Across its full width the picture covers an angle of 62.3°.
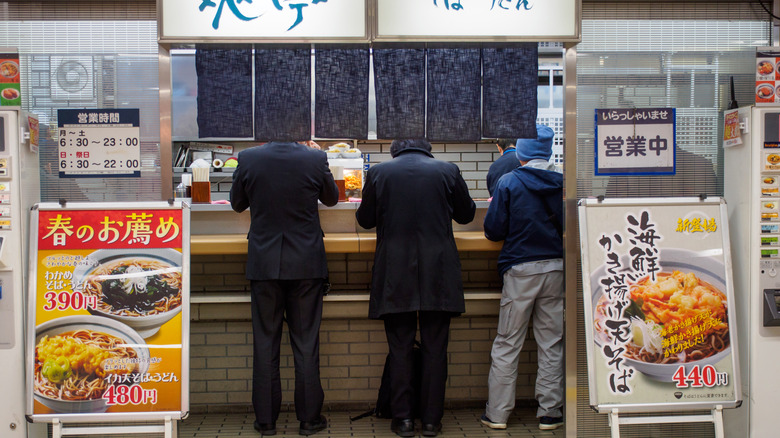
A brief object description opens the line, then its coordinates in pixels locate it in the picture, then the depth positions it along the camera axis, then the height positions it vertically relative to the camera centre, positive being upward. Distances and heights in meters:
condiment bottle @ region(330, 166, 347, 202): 4.92 +0.23
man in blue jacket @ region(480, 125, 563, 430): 4.34 -0.49
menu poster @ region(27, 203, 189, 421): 3.49 -0.56
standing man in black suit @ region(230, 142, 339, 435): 4.12 -0.33
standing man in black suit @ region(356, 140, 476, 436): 4.18 -0.36
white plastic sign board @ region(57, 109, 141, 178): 3.78 +0.40
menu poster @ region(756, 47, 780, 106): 3.74 +0.72
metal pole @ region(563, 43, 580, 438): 3.79 -0.14
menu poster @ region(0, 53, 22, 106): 3.72 +0.75
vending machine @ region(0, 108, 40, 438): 3.50 -0.35
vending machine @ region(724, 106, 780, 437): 3.59 -0.26
